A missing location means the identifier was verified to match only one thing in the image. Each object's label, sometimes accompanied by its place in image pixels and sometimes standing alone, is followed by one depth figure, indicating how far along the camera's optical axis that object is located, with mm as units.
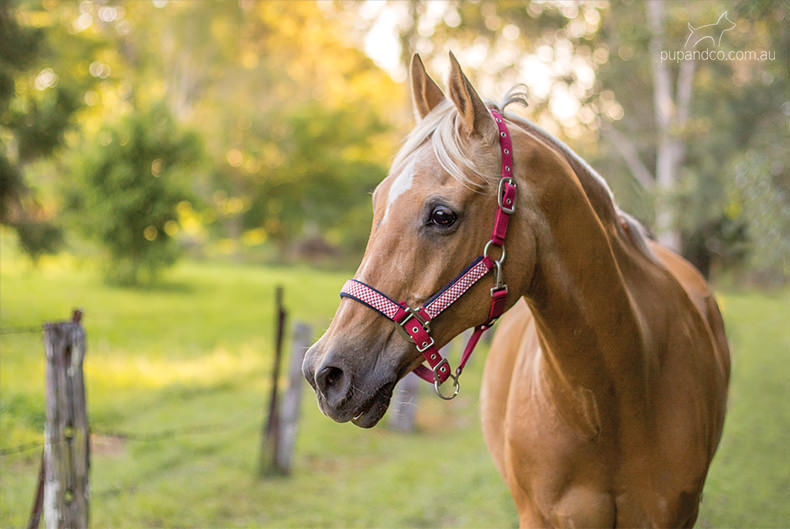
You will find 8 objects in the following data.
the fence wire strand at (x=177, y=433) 5902
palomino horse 1706
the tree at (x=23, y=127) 9797
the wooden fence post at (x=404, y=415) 7719
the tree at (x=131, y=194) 14266
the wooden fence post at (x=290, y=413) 5855
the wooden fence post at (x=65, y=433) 3025
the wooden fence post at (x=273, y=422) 5824
